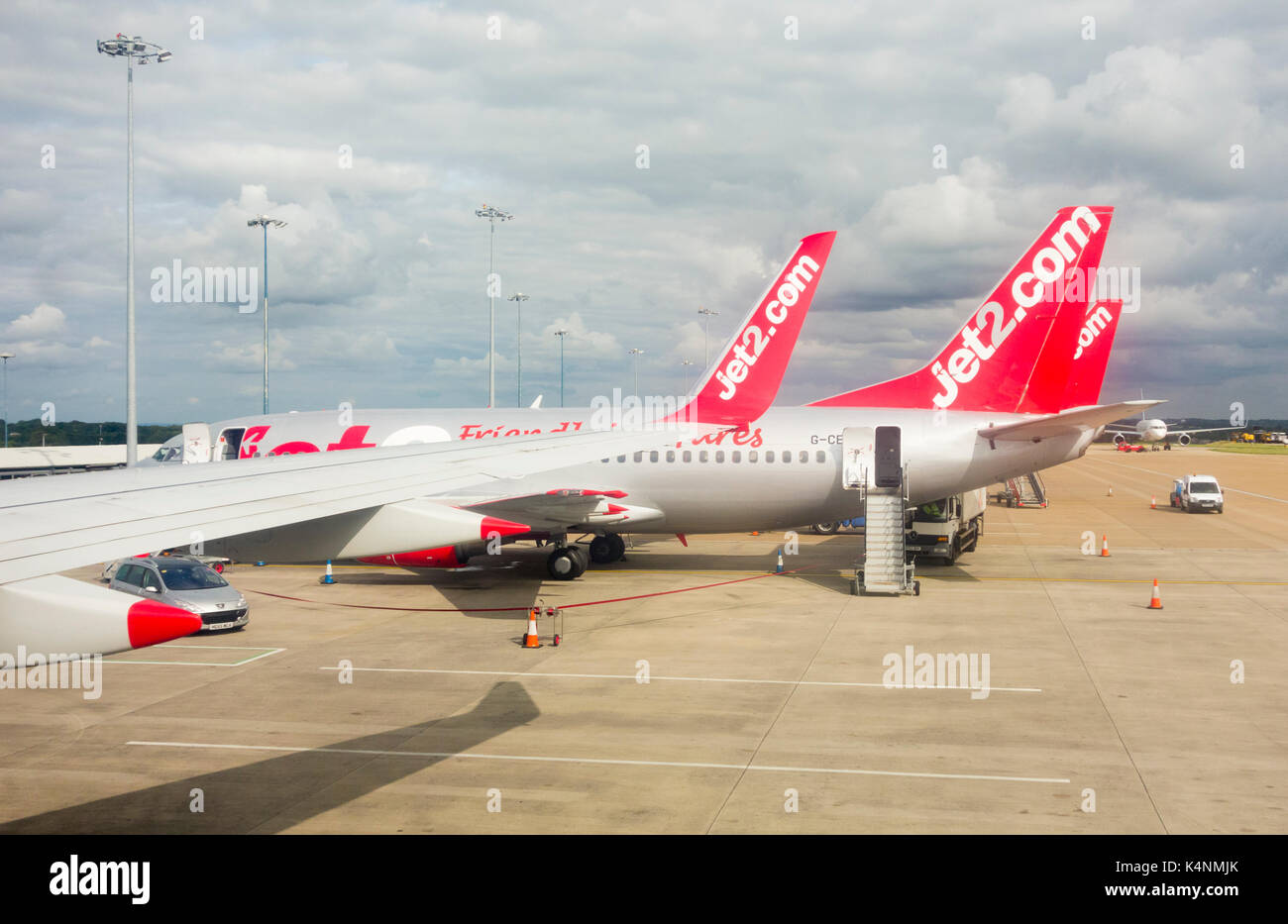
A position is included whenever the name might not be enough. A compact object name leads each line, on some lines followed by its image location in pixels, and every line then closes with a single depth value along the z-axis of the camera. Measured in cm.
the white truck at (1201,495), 5012
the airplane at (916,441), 2792
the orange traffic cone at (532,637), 1947
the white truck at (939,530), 3092
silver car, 2017
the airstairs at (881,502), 2586
